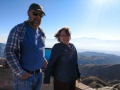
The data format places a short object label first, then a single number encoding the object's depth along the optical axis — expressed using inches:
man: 74.4
